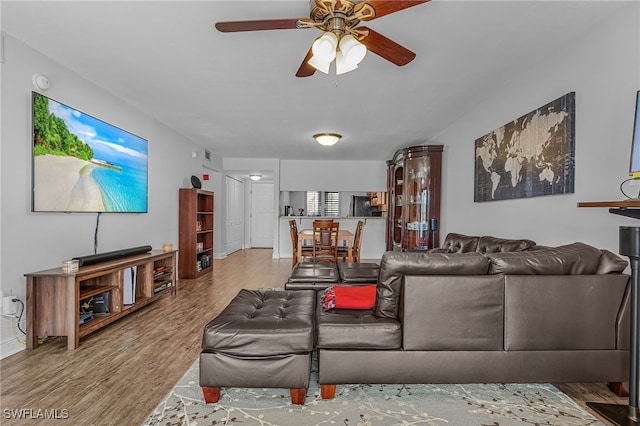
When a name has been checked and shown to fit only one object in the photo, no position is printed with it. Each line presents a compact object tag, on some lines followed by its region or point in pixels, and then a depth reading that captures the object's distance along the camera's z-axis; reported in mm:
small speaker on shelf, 5758
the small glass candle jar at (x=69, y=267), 2682
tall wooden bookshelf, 5527
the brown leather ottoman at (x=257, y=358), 1810
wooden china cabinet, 5195
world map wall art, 2553
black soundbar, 2955
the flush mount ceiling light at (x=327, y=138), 5143
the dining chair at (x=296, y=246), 5398
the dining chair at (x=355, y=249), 5379
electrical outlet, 2484
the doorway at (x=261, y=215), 10219
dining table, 5348
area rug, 1721
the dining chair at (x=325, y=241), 4938
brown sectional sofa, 1873
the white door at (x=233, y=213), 8477
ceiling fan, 1687
